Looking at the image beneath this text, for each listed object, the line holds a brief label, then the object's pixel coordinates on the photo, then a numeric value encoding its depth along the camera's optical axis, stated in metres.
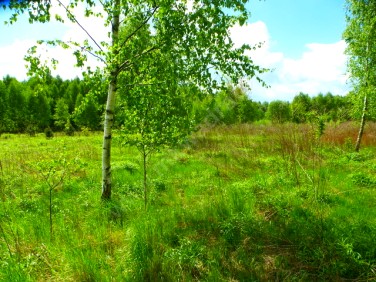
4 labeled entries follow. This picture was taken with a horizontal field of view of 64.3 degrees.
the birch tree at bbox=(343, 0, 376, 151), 14.85
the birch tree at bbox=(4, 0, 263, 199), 5.36
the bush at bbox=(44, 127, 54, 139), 32.06
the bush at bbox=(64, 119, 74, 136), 36.91
